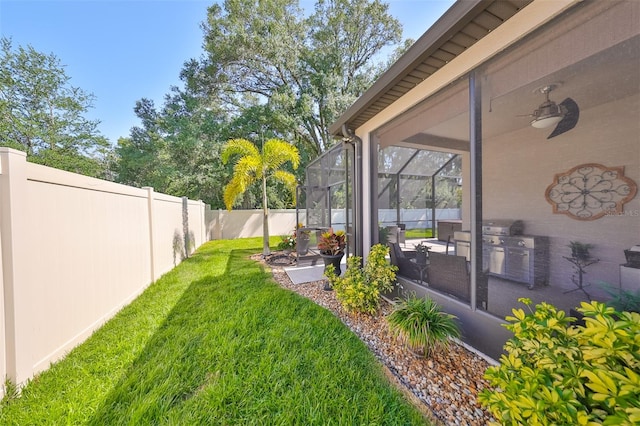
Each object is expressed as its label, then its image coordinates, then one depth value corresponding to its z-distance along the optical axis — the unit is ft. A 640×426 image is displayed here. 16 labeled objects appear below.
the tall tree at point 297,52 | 38.88
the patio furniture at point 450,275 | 8.57
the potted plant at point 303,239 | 21.73
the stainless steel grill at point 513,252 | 7.86
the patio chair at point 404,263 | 11.27
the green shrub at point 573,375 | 3.18
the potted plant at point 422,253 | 11.09
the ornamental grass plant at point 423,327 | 7.75
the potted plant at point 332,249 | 16.16
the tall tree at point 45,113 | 37.70
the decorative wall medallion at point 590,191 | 5.76
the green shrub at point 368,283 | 11.16
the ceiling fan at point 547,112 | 7.16
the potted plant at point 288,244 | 28.40
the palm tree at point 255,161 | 25.48
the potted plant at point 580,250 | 6.63
